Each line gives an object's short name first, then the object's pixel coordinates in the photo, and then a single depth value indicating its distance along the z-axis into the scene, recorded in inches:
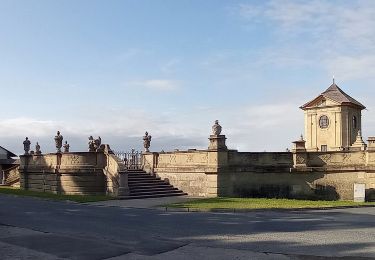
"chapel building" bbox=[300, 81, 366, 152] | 2122.3
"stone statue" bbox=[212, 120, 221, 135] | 1108.3
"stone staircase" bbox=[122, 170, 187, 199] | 1112.3
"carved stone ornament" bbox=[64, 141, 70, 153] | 1722.7
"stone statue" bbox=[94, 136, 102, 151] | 1284.4
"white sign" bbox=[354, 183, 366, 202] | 1021.8
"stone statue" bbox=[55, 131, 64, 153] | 1373.6
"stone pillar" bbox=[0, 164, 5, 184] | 1856.5
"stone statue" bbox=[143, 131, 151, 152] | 1379.2
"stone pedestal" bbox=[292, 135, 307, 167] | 1136.8
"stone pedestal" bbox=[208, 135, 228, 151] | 1110.3
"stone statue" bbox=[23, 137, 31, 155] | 1497.3
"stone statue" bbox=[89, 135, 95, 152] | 1306.0
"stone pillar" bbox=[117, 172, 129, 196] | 1087.6
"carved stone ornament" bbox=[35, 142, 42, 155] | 1495.9
